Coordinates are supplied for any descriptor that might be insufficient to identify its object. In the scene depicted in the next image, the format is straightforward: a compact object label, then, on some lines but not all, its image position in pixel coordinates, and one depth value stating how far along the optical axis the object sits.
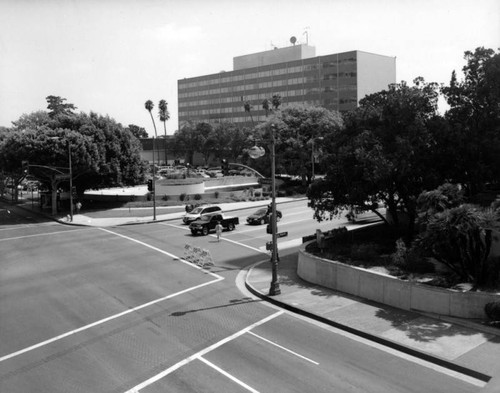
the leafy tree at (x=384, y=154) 24.20
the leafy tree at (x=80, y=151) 54.56
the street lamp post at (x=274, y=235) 20.36
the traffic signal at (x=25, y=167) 48.59
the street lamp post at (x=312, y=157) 69.06
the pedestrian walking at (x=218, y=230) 35.72
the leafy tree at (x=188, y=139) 122.50
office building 113.75
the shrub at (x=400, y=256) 21.44
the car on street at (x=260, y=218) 43.38
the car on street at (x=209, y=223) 38.59
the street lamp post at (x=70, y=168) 51.14
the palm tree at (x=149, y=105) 99.62
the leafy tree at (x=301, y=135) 72.06
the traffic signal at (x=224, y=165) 22.89
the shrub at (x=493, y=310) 16.05
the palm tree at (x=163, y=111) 112.55
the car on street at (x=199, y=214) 44.41
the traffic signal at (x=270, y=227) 22.16
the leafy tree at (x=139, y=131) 183.38
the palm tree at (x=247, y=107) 111.82
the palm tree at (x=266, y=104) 98.19
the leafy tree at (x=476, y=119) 26.06
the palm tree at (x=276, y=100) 97.88
